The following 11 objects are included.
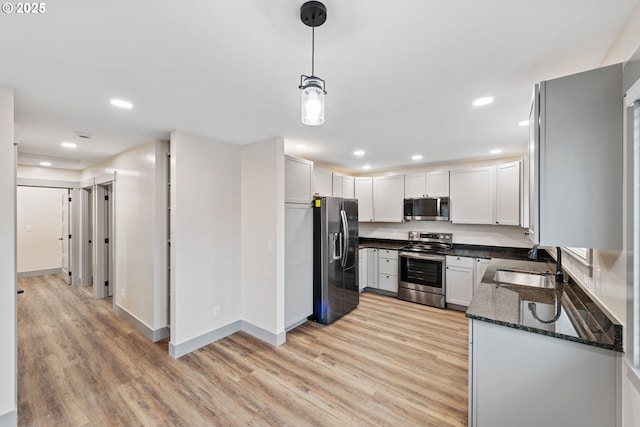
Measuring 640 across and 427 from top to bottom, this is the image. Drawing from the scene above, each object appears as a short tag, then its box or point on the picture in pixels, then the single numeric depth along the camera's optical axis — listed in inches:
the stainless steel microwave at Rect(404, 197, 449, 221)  182.5
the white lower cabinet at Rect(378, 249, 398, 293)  190.7
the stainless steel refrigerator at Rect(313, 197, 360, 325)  147.6
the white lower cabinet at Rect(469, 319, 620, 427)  52.6
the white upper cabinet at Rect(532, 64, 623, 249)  49.8
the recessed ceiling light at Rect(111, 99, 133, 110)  84.1
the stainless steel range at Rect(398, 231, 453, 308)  170.2
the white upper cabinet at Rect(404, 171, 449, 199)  183.7
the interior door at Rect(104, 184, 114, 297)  191.6
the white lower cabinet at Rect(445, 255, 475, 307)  161.0
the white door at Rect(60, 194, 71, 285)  221.3
